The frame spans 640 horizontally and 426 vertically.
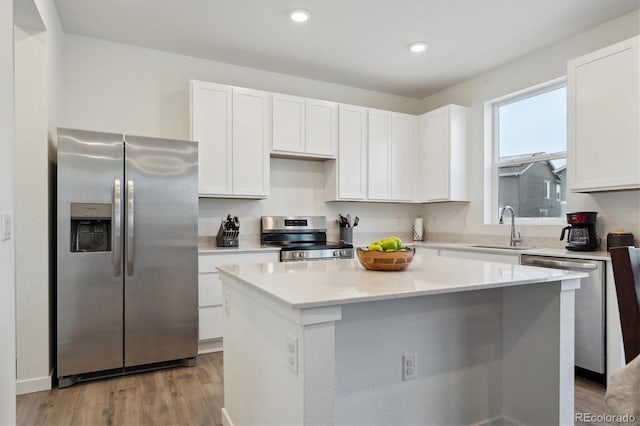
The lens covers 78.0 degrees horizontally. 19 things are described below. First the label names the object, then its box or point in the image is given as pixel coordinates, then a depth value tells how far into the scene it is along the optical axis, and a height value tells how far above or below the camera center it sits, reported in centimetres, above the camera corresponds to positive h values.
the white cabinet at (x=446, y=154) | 427 +63
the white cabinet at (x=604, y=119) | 266 +66
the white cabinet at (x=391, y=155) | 441 +64
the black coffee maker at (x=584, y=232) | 303 -16
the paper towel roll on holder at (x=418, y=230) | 487 -24
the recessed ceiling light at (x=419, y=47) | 350 +149
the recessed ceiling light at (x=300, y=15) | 297 +150
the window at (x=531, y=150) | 358 +59
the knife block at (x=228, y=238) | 367 -26
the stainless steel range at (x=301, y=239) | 370 -30
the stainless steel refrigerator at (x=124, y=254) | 268 -31
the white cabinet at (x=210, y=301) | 332 -77
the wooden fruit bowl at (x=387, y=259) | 187 -23
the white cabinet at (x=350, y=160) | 423 +54
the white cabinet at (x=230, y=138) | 354 +67
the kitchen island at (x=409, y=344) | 142 -59
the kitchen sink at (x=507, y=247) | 352 -34
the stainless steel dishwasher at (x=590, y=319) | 263 -73
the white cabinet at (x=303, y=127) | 389 +85
